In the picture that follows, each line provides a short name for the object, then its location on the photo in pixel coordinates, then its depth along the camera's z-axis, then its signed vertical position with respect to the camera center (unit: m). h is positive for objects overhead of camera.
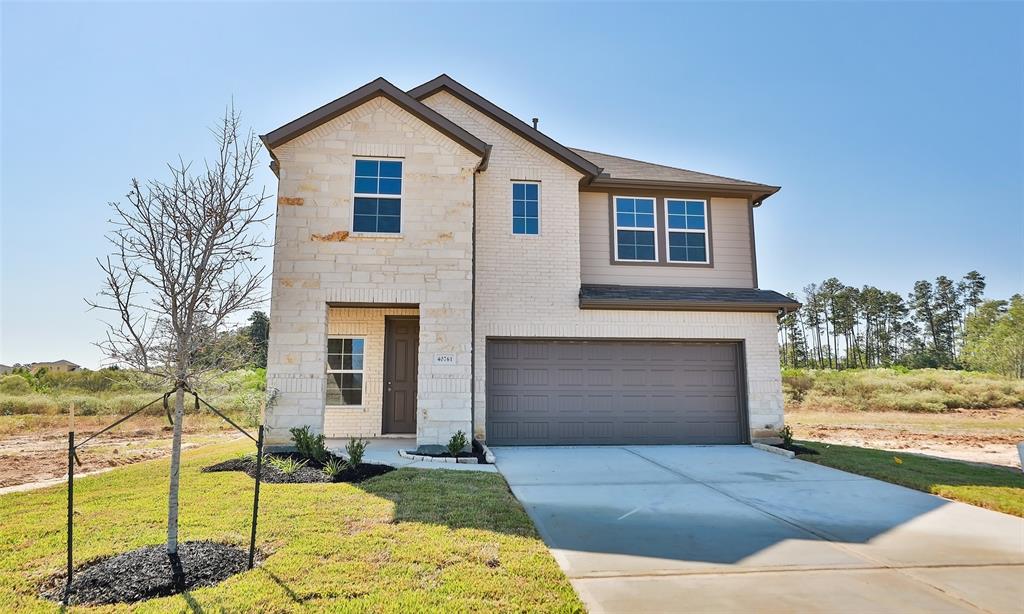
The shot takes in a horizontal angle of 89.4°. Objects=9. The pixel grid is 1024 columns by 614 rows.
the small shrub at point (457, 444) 9.12 -1.35
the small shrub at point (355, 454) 7.87 -1.31
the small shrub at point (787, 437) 10.92 -1.50
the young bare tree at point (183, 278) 4.47 +0.82
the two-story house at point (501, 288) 9.98 +1.67
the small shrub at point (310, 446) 8.45 -1.27
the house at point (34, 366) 27.05 +0.24
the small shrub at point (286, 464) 7.60 -1.44
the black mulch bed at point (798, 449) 10.31 -1.70
